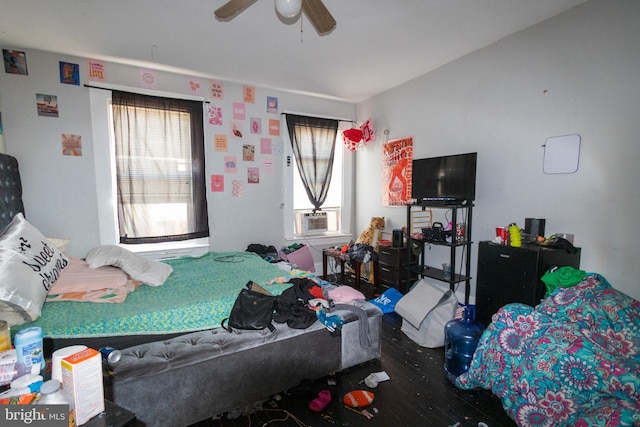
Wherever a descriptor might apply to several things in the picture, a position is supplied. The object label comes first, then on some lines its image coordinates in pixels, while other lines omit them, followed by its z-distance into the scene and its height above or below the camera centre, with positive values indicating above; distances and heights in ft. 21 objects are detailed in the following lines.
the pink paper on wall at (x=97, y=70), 10.05 +4.13
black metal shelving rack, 9.56 -2.11
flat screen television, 9.31 +0.41
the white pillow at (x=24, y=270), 5.04 -1.55
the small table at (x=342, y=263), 12.27 -3.13
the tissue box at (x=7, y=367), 2.72 -1.65
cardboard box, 2.53 -1.71
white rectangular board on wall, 7.59 +0.99
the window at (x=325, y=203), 13.88 -0.62
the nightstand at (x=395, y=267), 11.53 -3.06
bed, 5.10 -2.89
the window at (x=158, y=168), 10.59 +0.83
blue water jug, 6.61 -3.53
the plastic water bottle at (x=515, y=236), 7.82 -1.20
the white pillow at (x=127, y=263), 7.37 -1.85
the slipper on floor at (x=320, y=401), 5.78 -4.24
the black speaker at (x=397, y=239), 11.78 -1.94
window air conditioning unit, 14.26 -1.58
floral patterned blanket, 4.43 -2.88
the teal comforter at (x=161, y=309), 5.42 -2.42
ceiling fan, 5.67 +3.81
